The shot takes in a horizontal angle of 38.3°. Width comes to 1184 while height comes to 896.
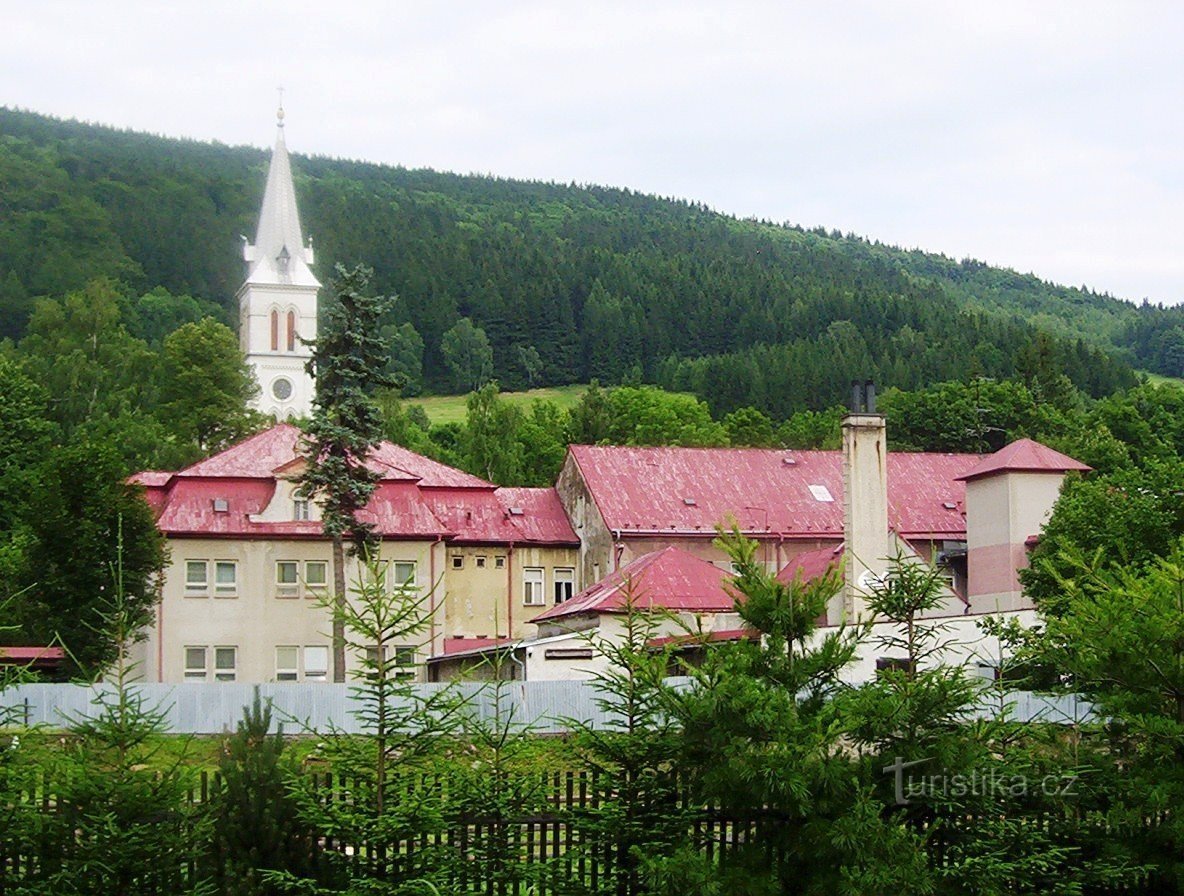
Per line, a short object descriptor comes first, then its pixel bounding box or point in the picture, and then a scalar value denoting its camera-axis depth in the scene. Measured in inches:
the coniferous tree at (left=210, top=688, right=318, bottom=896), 627.2
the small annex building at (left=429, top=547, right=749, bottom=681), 1781.5
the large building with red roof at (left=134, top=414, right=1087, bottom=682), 2037.4
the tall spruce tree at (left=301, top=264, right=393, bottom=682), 1955.0
